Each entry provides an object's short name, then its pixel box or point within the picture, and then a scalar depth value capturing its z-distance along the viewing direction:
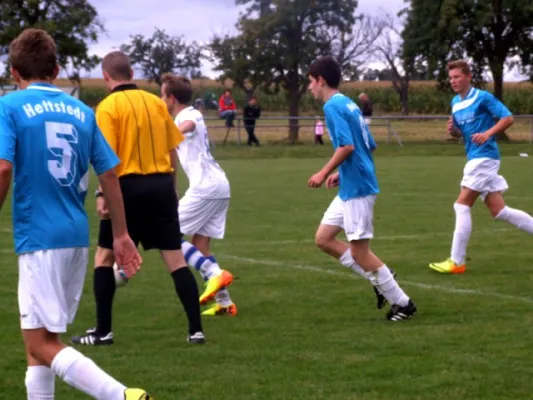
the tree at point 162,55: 65.75
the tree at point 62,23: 58.02
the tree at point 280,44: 53.09
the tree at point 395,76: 70.21
